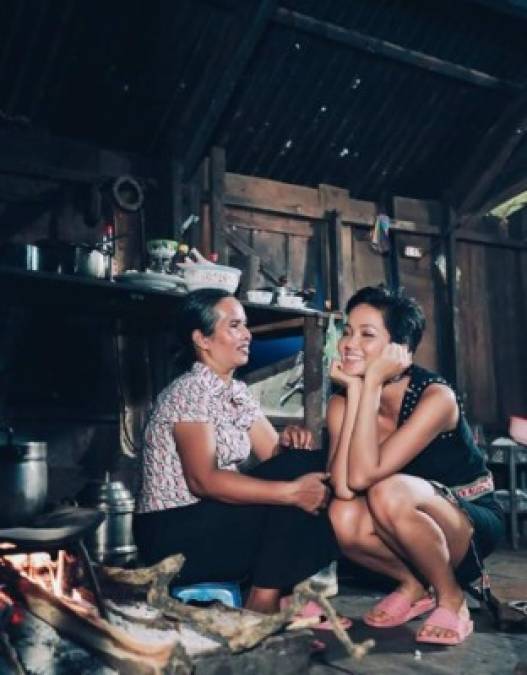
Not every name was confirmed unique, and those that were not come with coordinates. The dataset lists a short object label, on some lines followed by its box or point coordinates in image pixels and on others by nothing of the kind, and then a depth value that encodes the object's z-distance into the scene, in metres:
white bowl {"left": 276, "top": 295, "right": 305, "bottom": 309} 5.17
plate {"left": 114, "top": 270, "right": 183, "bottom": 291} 4.70
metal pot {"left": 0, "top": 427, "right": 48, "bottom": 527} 2.94
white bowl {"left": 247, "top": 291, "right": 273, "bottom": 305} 5.11
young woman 3.18
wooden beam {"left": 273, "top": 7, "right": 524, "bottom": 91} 5.90
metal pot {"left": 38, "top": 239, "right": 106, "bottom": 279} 4.48
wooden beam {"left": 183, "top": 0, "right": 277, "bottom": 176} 5.56
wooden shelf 4.51
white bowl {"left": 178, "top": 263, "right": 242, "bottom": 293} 4.89
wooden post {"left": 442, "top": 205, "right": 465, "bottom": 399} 7.48
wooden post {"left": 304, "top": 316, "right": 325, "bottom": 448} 5.00
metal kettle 4.50
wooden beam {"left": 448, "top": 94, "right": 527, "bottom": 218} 7.17
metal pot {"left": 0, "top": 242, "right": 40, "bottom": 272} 4.38
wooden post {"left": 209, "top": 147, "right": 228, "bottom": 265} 6.36
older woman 3.06
